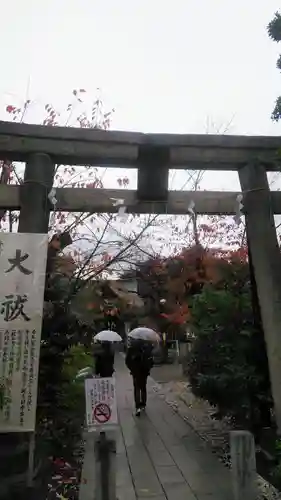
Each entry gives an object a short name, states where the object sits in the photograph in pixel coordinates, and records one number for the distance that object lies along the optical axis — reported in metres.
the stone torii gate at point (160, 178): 5.56
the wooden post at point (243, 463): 4.85
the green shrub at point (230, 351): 7.20
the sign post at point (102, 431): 4.91
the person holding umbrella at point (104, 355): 14.00
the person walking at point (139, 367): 11.10
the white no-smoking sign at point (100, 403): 5.32
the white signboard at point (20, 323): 4.60
